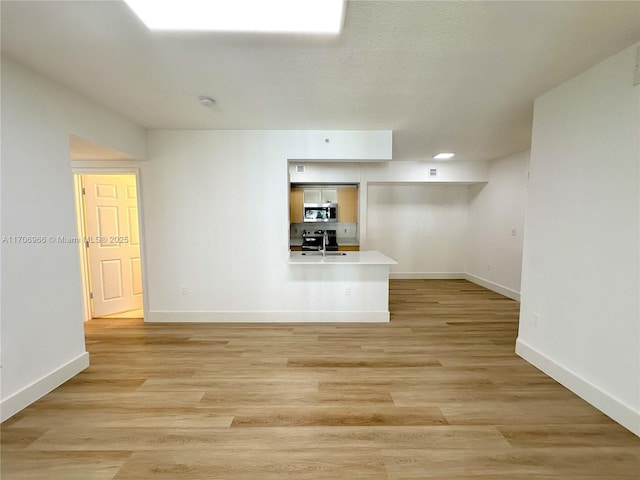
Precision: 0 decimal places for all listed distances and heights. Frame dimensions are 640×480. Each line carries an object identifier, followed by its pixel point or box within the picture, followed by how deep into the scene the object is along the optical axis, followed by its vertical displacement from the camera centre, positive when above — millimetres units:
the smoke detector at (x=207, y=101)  2383 +1123
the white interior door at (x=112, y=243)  3568 -344
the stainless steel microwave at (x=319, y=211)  5512 +182
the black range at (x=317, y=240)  5413 -451
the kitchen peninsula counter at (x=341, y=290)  3502 -975
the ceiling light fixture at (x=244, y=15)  1397 +1162
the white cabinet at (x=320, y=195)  5535 +530
